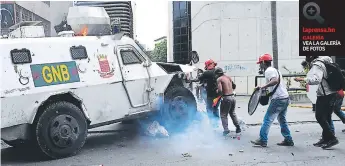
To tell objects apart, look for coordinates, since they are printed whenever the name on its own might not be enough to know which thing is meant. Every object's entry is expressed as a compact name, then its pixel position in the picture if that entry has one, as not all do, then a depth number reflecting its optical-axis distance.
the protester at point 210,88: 8.88
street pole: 19.67
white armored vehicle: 6.13
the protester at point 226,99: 8.08
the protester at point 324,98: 6.84
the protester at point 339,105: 7.01
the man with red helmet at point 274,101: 7.01
